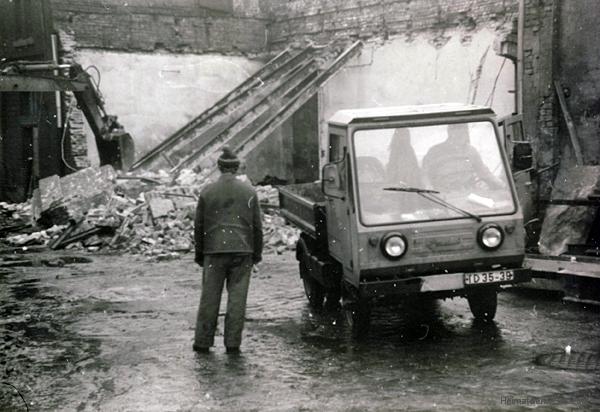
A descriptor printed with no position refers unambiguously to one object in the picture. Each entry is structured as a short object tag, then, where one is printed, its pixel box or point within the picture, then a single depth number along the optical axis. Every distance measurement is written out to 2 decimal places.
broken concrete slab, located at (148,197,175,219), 15.66
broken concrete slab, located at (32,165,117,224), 17.08
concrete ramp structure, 17.90
